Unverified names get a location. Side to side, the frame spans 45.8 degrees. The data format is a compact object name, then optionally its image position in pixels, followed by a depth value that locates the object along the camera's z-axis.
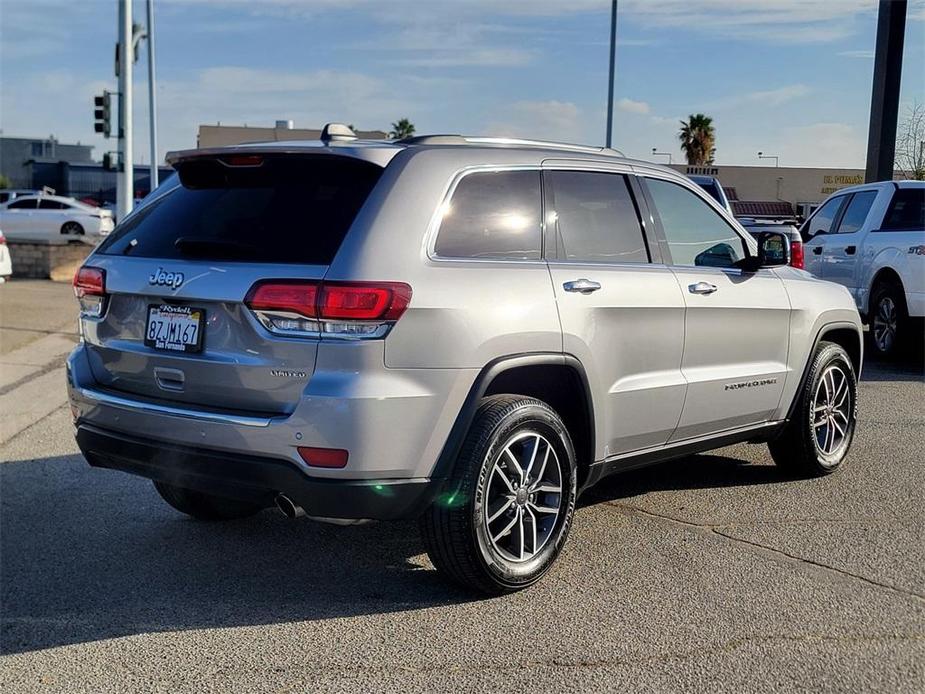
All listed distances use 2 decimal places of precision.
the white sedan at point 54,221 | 30.45
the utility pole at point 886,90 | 17.14
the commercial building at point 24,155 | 95.44
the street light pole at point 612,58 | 31.17
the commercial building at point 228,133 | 59.22
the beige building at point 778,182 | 46.88
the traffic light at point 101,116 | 20.36
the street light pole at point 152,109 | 38.98
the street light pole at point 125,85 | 20.08
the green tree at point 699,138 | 56.16
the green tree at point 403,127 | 72.69
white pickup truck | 11.16
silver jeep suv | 4.03
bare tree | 20.30
